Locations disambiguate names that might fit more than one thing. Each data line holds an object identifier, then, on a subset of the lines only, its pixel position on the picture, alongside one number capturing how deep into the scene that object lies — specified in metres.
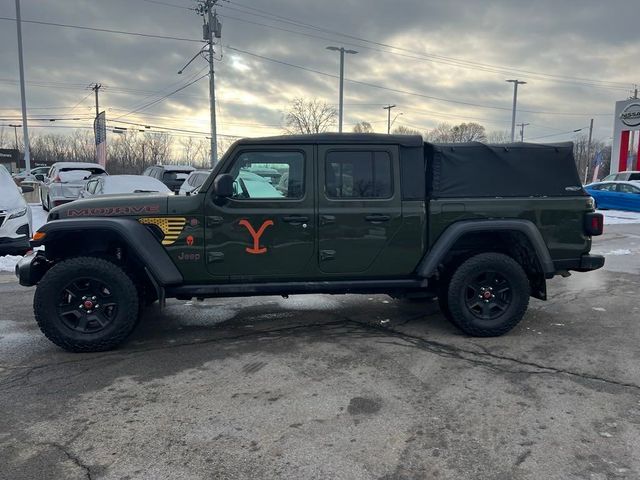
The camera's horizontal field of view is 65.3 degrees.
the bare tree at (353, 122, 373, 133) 66.28
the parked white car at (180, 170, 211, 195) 12.89
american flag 31.55
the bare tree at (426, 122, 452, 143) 82.09
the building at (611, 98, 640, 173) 29.78
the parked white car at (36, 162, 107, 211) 14.16
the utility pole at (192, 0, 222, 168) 25.83
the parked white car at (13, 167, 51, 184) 19.72
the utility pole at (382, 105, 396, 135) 51.40
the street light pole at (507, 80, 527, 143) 40.66
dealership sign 29.67
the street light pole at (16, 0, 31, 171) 23.83
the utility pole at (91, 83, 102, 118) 59.00
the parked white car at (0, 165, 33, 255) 8.16
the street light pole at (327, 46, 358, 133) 28.03
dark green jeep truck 4.55
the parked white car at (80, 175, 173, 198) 10.78
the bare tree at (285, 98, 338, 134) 50.03
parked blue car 19.55
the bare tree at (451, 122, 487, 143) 83.75
